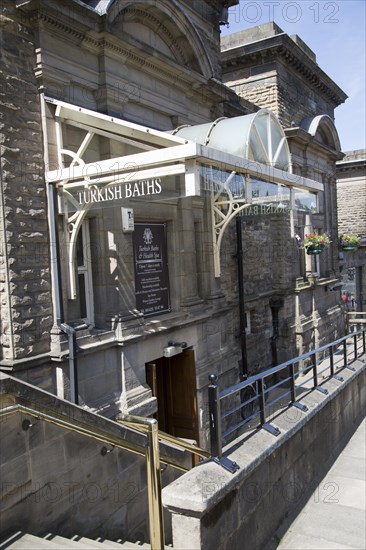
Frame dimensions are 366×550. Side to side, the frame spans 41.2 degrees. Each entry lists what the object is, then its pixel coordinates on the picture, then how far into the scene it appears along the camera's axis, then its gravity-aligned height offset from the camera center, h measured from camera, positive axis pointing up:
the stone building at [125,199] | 5.89 +0.94
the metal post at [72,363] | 6.13 -1.23
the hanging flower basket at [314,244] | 14.00 +0.33
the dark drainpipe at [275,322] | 13.90 -1.89
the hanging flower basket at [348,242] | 18.61 +0.44
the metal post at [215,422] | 4.75 -1.59
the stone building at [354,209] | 24.02 +2.29
